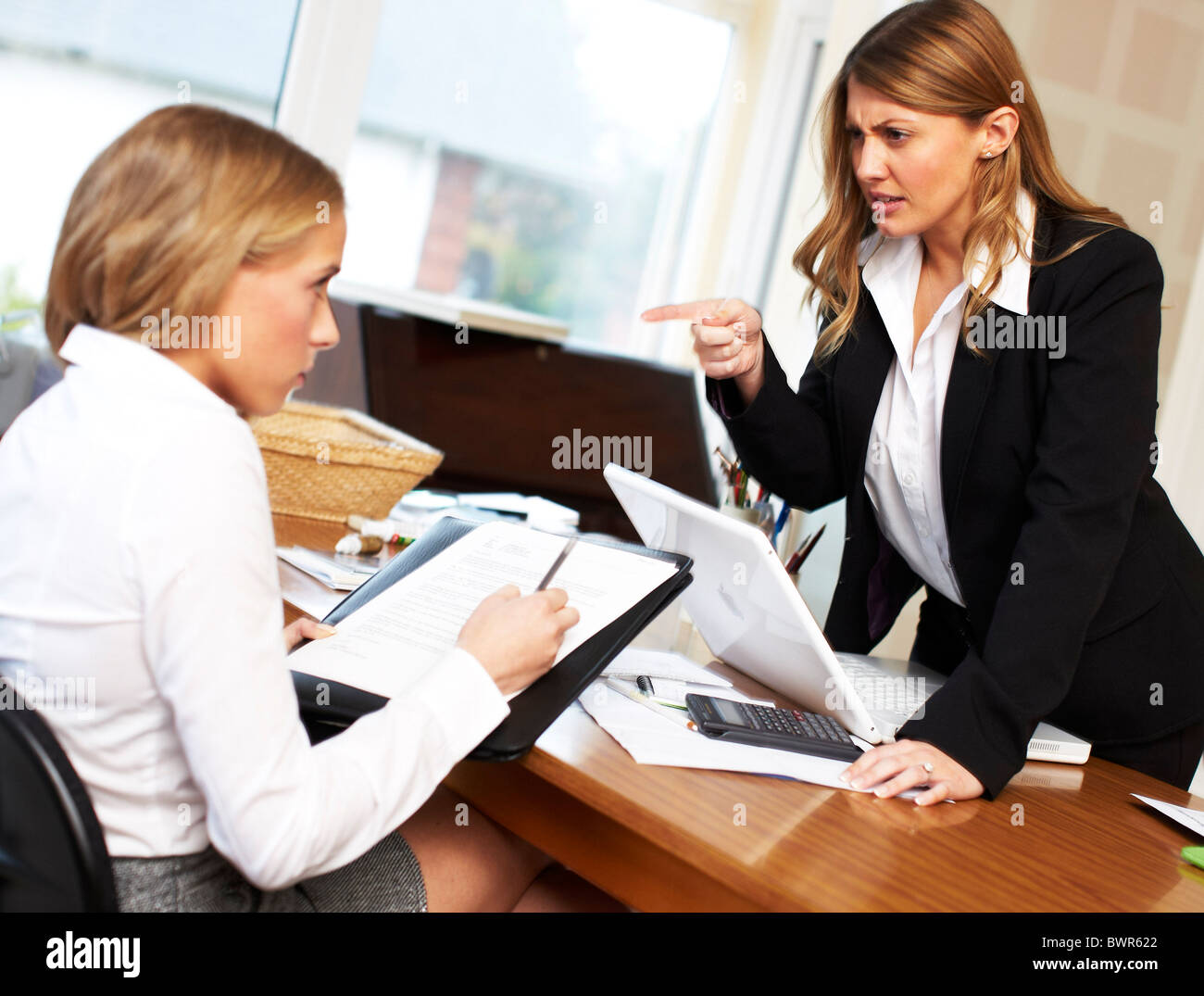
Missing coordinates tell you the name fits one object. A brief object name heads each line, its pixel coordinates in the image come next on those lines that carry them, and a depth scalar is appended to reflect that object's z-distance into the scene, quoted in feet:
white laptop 3.68
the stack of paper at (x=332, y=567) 4.86
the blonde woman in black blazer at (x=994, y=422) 3.88
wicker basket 5.98
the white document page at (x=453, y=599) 3.49
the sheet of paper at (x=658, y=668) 4.27
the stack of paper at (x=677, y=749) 3.42
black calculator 3.67
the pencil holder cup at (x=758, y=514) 7.12
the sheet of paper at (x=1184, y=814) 3.79
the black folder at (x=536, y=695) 3.11
